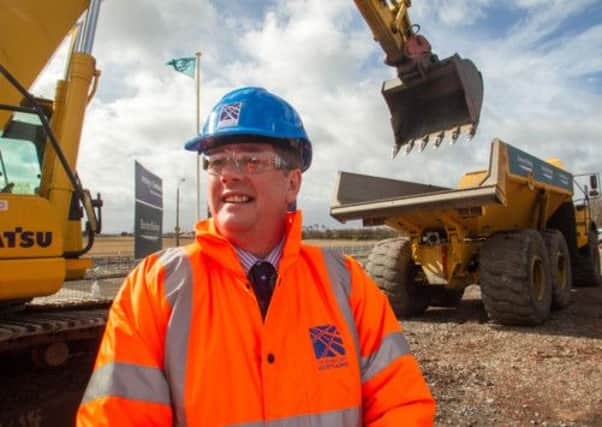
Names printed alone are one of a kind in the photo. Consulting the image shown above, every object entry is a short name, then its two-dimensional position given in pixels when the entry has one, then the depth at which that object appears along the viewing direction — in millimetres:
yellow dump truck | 6238
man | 1521
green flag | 15336
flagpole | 11953
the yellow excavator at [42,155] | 3004
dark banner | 8742
